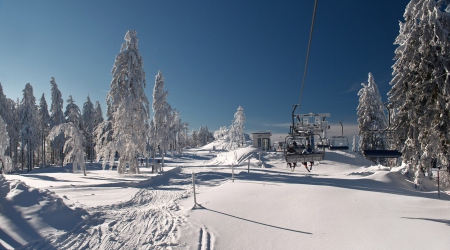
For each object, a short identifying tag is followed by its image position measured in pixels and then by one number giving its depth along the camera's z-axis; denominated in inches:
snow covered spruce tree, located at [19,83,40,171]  1403.8
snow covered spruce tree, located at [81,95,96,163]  1850.4
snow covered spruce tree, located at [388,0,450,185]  478.6
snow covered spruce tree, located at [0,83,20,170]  1233.1
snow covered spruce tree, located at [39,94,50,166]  1592.0
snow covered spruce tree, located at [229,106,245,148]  2684.5
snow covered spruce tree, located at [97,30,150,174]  829.8
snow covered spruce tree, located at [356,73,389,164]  1216.2
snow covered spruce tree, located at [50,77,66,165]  1539.1
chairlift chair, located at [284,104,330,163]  481.7
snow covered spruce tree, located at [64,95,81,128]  1588.3
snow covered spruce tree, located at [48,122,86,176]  866.2
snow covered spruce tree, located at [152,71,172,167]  1268.5
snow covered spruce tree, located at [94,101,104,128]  2046.0
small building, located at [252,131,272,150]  1777.8
